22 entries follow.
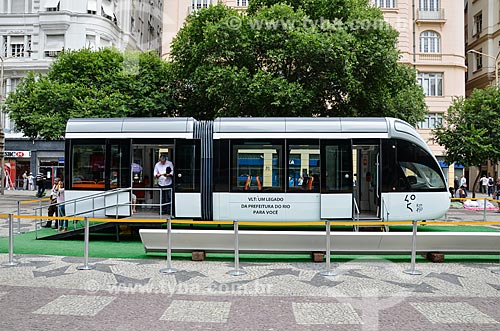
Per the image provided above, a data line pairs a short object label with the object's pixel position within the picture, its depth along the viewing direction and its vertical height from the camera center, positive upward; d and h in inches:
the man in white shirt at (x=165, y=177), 538.9 +2.0
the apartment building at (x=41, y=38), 1625.2 +498.1
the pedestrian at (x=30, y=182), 1614.2 -13.9
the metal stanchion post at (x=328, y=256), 360.0 -61.0
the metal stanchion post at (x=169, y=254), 361.4 -60.1
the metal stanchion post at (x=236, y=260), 359.3 -64.9
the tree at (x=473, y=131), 1142.3 +125.9
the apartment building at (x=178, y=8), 1497.3 +569.7
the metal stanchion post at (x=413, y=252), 365.8 -59.1
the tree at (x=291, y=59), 758.5 +206.2
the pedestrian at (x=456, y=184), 1427.4 -11.2
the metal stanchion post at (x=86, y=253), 372.1 -61.2
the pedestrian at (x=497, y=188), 1077.1 -21.4
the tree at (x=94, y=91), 1000.2 +196.2
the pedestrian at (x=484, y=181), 1310.3 -1.3
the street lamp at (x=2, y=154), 1334.9 +67.5
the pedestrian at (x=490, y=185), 1341.8 -12.9
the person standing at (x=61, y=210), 584.8 -40.7
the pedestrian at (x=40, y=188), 1210.2 -26.1
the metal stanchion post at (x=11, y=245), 388.8 -57.6
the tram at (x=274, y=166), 529.7 +15.1
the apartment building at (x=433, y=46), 1571.1 +463.2
